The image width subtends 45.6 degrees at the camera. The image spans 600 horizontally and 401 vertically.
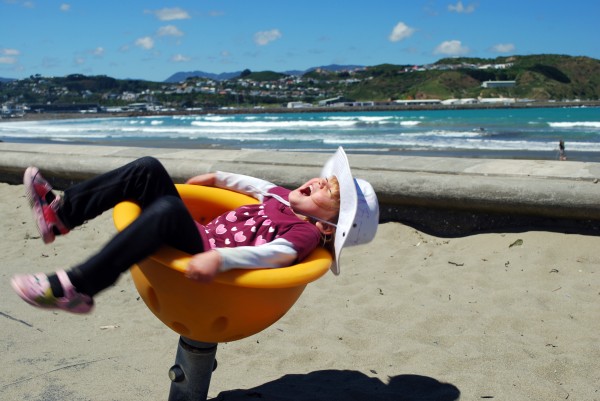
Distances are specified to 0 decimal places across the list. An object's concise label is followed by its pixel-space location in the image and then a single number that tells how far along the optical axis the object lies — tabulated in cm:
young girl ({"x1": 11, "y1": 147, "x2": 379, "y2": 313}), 250
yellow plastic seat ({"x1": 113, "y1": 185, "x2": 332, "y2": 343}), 251
